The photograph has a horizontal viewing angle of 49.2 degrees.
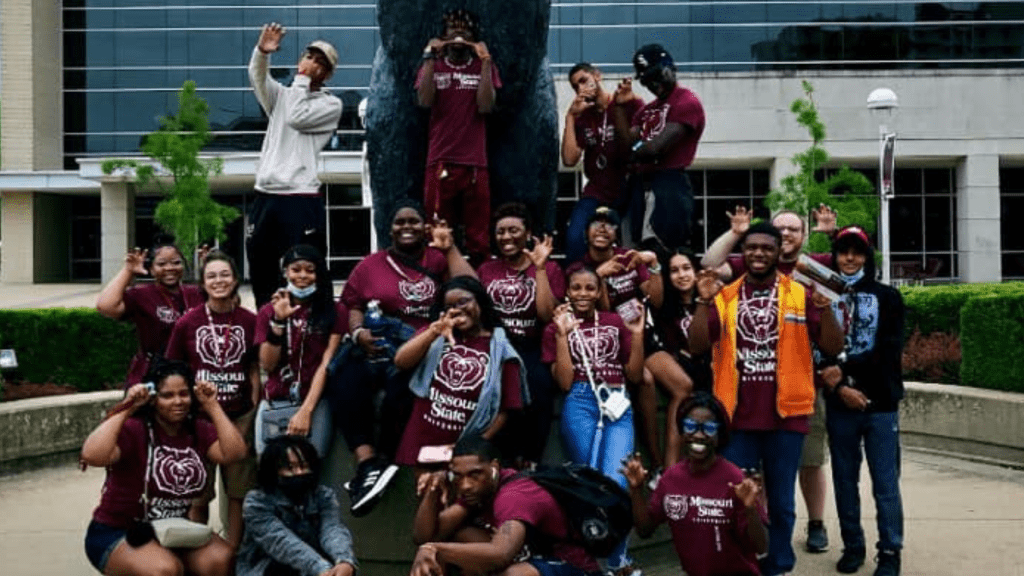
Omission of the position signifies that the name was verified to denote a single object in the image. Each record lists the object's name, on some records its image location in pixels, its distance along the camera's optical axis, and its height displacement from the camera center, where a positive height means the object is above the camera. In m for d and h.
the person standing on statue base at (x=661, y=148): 5.89 +0.71
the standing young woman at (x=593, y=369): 4.80 -0.37
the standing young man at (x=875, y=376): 5.21 -0.44
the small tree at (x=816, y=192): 19.31 +1.67
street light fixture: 13.80 +1.62
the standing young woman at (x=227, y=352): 5.14 -0.31
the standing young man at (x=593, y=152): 6.13 +0.74
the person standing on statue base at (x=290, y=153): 5.88 +0.70
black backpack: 4.09 -0.83
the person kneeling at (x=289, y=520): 4.31 -0.93
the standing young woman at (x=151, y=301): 5.57 -0.08
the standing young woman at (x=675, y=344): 5.25 -0.30
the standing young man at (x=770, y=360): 4.82 -0.34
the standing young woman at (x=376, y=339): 4.93 -0.20
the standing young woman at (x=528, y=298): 5.05 -0.07
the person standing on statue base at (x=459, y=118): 5.55 +0.84
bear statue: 5.77 +0.94
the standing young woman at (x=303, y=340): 5.03 -0.26
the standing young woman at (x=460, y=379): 4.66 -0.40
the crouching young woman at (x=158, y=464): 4.46 -0.73
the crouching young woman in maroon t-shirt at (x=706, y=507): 4.11 -0.83
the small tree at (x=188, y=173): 24.97 +2.58
